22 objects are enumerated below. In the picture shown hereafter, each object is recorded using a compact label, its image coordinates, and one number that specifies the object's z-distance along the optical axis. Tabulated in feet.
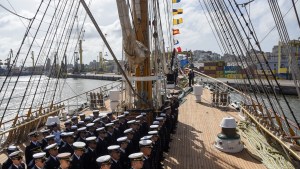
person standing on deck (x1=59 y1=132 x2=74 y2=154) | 12.96
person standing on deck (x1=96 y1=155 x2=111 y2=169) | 9.42
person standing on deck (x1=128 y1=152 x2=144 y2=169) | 9.78
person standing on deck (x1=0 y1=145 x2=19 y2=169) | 11.36
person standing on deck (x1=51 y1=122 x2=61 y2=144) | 15.74
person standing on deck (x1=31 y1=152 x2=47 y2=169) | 10.30
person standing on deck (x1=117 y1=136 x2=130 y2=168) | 11.99
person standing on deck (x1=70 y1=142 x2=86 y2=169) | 10.76
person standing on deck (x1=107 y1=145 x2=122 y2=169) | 10.82
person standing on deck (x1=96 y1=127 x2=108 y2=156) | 13.37
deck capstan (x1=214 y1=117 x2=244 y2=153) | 17.39
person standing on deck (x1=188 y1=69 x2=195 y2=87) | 49.22
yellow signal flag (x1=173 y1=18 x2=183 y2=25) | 59.17
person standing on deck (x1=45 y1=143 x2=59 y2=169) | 11.29
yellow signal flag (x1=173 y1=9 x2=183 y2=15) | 55.54
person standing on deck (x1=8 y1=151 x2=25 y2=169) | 10.64
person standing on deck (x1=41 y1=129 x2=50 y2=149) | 14.04
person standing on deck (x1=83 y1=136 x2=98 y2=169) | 11.71
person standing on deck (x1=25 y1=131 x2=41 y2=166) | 13.40
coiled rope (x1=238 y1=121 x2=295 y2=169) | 14.43
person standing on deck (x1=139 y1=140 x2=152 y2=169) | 11.28
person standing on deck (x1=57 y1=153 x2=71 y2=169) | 9.73
